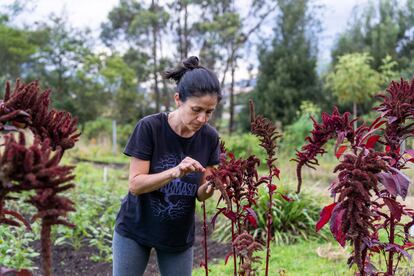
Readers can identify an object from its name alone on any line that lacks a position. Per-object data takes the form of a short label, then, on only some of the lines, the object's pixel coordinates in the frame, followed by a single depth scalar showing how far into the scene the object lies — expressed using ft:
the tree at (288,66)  64.95
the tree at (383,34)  61.36
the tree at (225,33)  71.92
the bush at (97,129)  66.75
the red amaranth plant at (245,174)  5.32
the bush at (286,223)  17.97
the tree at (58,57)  75.82
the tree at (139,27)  74.38
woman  6.87
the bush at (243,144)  38.84
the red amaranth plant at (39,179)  2.78
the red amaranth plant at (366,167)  4.12
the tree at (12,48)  71.00
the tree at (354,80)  46.66
